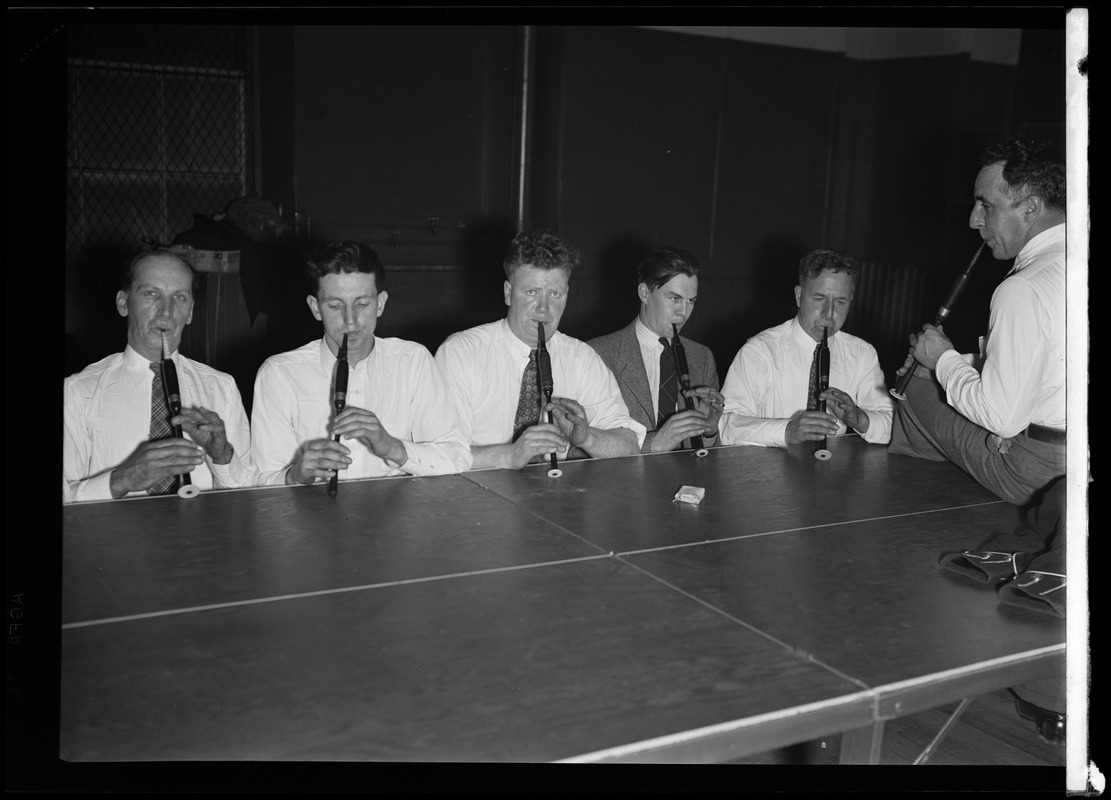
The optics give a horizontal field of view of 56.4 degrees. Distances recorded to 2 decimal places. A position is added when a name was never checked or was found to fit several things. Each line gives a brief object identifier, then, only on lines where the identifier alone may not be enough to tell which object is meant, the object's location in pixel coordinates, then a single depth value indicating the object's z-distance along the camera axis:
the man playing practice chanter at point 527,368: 3.23
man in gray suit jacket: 3.62
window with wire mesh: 5.11
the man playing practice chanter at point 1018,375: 2.29
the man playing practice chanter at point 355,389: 2.92
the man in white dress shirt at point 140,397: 2.72
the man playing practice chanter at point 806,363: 3.66
